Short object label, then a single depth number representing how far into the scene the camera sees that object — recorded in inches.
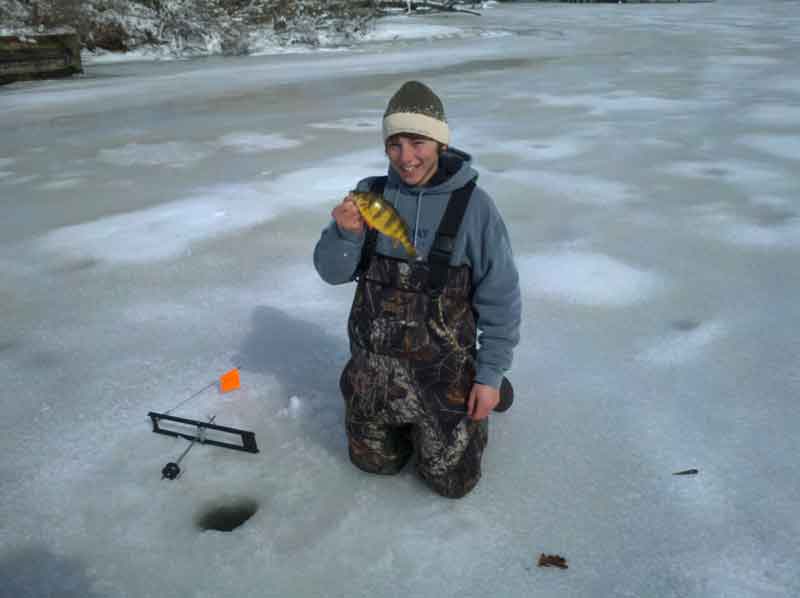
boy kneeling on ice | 73.7
